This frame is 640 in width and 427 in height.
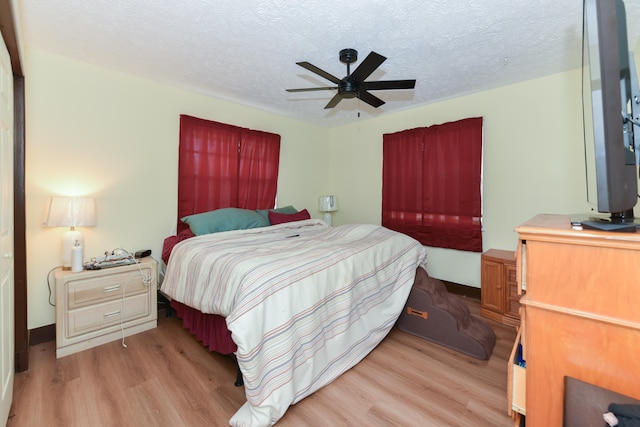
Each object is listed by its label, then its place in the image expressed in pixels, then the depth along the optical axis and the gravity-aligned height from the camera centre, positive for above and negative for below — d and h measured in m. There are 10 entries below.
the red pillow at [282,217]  3.47 -0.03
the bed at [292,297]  1.48 -0.55
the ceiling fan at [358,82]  1.94 +1.02
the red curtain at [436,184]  3.23 +0.39
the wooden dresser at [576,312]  0.80 -0.30
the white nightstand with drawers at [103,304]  2.09 -0.73
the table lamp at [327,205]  4.42 +0.16
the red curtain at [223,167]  3.13 +0.60
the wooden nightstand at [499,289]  2.66 -0.74
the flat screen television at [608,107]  0.83 +0.33
